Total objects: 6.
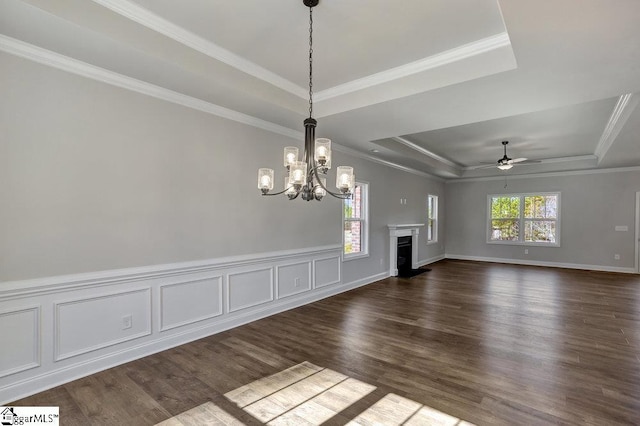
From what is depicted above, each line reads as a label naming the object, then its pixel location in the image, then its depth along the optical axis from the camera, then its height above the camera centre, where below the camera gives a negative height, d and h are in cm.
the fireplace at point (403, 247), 715 -84
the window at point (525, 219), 865 -16
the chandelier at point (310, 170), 241 +34
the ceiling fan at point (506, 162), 605 +101
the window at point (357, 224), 598 -23
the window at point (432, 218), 943 -16
